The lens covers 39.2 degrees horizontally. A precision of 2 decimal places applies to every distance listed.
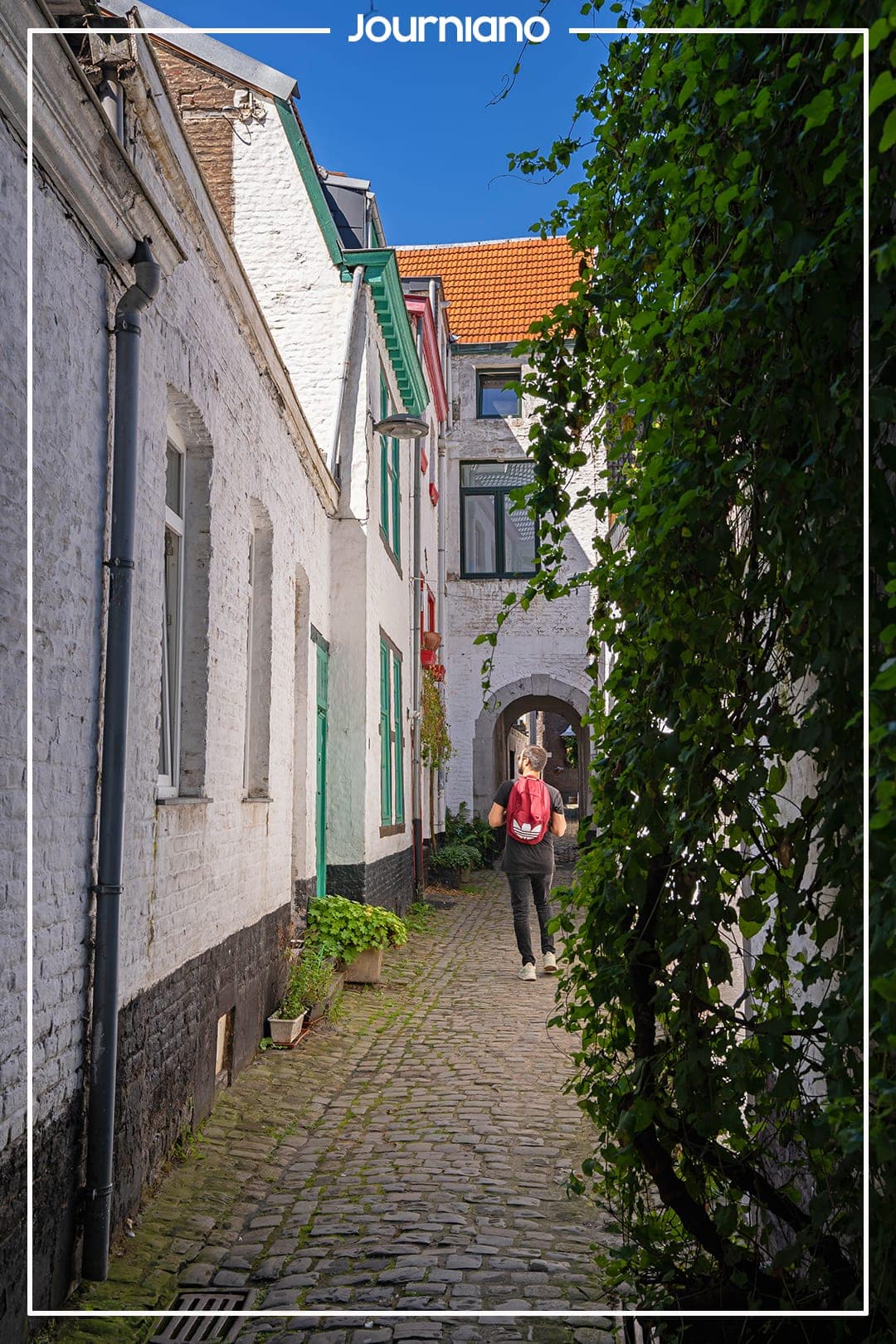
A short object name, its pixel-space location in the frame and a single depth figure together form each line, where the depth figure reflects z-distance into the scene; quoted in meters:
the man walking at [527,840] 10.06
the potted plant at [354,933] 9.25
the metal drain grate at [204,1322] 3.52
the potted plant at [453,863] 18.58
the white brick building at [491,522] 22.75
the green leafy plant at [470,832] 21.30
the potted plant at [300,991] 7.41
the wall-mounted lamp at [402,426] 10.95
